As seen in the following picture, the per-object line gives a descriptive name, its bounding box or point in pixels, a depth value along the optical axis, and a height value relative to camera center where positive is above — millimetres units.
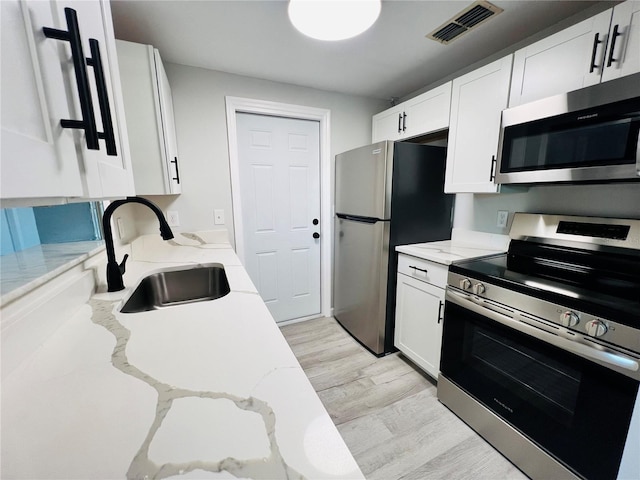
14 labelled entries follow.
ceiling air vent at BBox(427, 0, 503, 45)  1350 +978
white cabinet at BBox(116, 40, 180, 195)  1438 +468
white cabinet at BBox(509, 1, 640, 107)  1044 +632
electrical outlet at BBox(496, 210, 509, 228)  1764 -177
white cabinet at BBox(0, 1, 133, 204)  377 +165
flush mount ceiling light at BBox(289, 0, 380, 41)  1052 +766
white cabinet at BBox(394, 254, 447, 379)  1644 -819
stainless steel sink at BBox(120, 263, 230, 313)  1277 -489
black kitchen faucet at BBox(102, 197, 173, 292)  1019 -201
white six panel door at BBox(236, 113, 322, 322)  2322 -130
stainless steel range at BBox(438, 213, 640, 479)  911 -659
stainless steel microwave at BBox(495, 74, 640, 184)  1021 +257
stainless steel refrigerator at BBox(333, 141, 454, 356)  1888 -182
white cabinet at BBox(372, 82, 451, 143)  1854 +635
